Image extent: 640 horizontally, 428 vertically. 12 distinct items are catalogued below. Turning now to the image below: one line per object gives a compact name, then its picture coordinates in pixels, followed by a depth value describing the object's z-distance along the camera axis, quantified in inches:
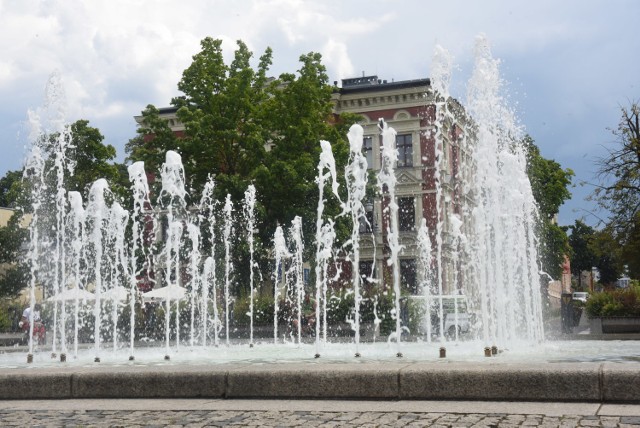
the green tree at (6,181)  2202.3
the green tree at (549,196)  1946.4
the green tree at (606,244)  1230.3
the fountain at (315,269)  624.4
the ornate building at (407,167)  1690.5
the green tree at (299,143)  1254.3
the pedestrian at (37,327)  936.3
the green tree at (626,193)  1227.2
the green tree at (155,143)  1331.2
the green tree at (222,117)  1294.3
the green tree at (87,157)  1448.1
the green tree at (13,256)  1555.1
